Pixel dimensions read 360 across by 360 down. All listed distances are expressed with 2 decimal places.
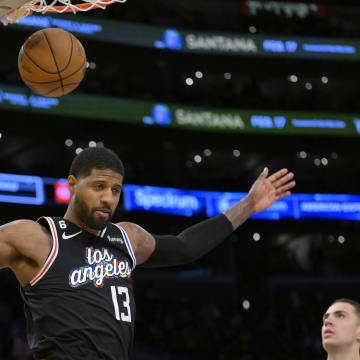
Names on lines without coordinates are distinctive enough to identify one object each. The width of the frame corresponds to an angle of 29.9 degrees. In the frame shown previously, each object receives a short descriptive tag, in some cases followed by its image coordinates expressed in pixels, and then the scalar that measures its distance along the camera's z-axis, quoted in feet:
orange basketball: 15.05
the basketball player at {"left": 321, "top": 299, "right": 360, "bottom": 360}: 17.22
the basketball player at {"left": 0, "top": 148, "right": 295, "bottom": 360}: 9.69
